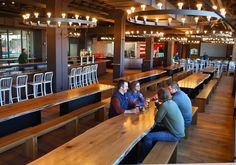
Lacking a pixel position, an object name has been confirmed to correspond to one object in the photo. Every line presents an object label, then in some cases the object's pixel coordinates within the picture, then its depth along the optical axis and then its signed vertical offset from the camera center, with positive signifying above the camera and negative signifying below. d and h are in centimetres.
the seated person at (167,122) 323 -92
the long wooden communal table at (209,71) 1171 -65
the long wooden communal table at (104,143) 221 -96
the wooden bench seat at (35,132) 323 -120
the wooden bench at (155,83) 850 -106
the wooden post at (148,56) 1448 +2
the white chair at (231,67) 1633 -58
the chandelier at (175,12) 372 +74
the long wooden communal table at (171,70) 1286 -69
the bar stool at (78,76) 919 -86
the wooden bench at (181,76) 1135 -91
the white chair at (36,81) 698 -81
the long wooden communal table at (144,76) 793 -71
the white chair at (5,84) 600 -79
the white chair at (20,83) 646 -82
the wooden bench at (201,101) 659 -119
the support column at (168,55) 1916 +19
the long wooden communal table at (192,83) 710 -82
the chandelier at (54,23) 564 +89
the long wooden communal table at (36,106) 364 -87
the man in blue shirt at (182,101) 406 -76
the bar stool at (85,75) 966 -84
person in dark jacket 388 -77
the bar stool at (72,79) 886 -94
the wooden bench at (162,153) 286 -124
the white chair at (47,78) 732 -75
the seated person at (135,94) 448 -74
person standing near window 983 -18
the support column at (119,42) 956 +56
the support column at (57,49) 752 +17
